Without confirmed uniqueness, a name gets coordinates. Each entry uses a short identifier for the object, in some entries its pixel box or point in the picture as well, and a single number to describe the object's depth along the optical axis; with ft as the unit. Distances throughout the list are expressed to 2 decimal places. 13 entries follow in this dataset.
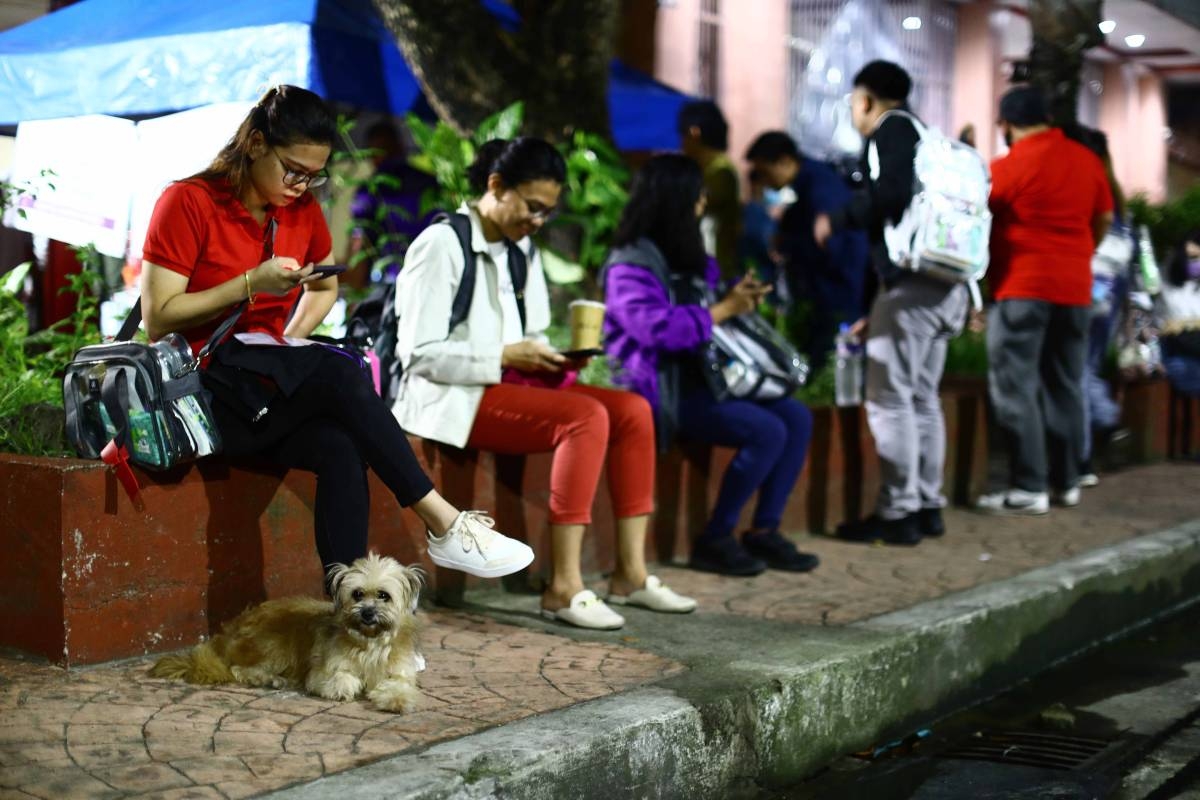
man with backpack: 23.31
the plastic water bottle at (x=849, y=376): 26.59
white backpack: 22.90
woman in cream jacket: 17.37
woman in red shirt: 14.35
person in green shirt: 30.32
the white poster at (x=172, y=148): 20.35
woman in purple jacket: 20.29
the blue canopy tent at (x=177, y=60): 25.86
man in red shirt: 25.77
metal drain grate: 15.38
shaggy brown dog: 13.46
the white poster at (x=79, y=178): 19.58
